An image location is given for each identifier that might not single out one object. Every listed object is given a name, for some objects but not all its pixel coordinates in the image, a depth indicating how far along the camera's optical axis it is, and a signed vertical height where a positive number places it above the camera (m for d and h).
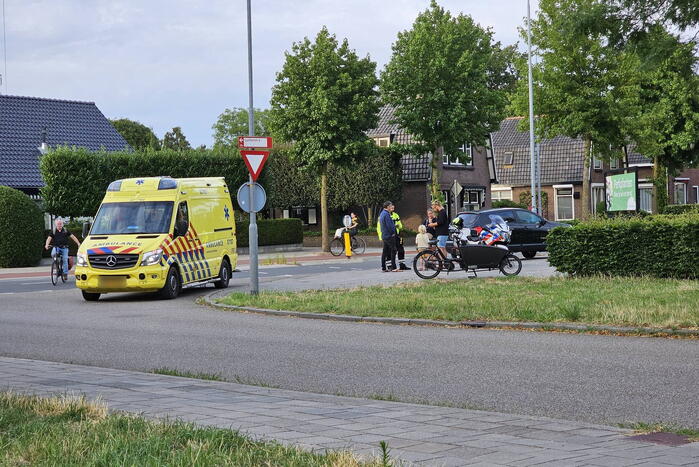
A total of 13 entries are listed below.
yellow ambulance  19.73 -0.22
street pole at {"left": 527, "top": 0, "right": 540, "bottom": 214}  43.28 +5.09
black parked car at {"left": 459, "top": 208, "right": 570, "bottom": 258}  30.94 -0.22
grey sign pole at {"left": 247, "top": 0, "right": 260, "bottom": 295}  19.27 -0.43
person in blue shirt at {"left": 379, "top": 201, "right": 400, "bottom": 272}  26.09 -0.26
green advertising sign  24.19 +0.76
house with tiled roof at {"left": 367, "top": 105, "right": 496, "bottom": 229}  53.81 +2.75
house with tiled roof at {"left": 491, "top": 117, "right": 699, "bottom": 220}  66.31 +3.50
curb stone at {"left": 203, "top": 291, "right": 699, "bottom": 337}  12.20 -1.48
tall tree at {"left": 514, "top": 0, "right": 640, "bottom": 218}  41.91 +5.91
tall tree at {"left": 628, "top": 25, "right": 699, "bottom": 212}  50.00 +5.11
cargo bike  22.28 -0.88
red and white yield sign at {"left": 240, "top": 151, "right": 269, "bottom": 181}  18.89 +1.38
